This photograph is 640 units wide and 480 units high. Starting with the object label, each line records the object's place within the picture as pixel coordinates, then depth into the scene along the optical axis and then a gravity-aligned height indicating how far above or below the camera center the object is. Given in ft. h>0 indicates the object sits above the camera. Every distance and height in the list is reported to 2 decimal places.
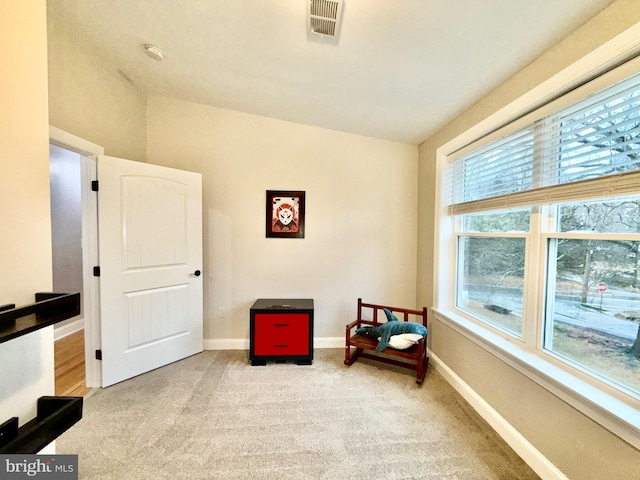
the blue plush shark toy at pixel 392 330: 7.54 -2.86
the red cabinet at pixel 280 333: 8.18 -3.21
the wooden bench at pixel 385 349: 7.29 -3.39
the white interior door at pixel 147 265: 7.05 -1.03
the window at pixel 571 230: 3.79 +0.09
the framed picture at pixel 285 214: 9.32 +0.69
